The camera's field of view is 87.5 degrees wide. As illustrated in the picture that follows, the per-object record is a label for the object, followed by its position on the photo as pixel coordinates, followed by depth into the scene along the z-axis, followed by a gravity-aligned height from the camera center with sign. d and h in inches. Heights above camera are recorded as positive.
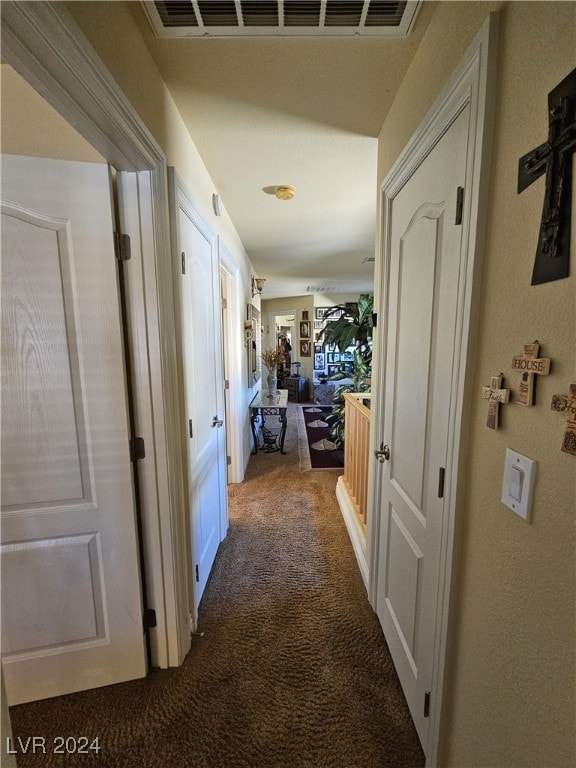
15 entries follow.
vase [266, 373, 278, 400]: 170.4 -21.8
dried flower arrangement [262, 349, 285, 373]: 173.9 -8.5
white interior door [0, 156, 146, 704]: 39.9 -14.3
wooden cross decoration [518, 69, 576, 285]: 20.0 +11.4
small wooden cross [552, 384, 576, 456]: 19.9 -4.8
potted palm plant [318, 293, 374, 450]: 131.0 +4.4
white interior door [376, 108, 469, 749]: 34.7 -7.6
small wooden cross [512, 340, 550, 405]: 22.2 -1.8
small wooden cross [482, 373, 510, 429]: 26.4 -4.7
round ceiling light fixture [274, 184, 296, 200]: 80.1 +41.7
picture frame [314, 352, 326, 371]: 291.7 -15.3
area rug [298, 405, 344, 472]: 141.2 -54.9
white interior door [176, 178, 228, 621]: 57.1 -8.8
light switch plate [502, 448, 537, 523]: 23.6 -11.2
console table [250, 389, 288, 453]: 152.0 -35.8
